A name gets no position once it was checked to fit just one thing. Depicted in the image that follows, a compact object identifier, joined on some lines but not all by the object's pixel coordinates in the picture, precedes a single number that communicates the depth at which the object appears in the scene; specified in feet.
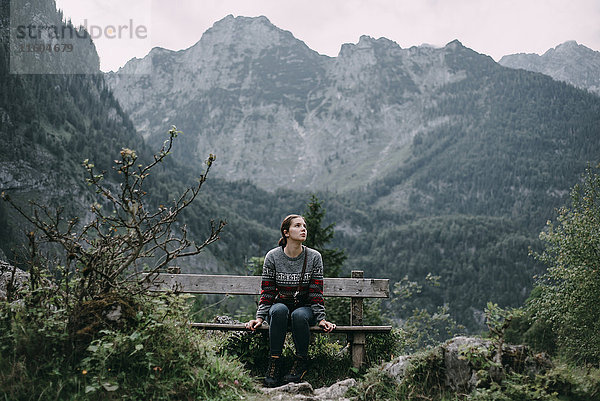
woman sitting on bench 15.25
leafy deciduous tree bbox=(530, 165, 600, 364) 55.33
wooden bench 17.16
